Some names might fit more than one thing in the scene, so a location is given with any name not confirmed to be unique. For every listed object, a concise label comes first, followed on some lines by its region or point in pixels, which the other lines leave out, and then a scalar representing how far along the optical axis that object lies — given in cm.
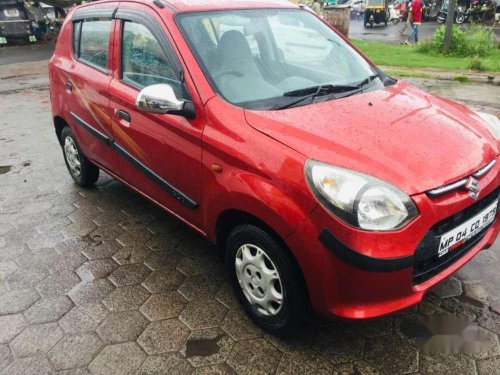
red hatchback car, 201
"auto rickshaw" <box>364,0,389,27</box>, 2508
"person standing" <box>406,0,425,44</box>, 1631
